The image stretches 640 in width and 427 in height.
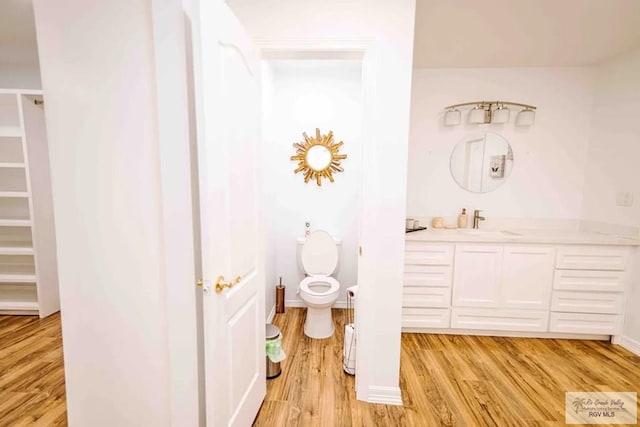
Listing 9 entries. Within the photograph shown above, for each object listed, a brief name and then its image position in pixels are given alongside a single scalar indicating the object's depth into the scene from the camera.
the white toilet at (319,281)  2.32
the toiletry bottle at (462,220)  2.78
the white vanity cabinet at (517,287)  2.32
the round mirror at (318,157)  2.93
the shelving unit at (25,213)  2.56
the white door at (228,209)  1.03
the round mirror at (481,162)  2.77
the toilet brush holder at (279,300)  2.89
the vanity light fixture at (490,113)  2.62
